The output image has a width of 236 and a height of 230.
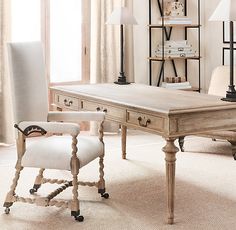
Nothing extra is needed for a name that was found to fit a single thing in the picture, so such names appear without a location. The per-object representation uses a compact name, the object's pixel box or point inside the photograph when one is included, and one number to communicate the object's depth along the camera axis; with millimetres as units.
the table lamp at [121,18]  5039
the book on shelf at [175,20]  6445
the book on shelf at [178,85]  6513
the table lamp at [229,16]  3648
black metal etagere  6594
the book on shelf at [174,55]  6537
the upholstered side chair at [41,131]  3461
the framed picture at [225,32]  6684
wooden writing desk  3350
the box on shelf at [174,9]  6512
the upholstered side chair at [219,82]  5570
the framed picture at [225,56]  6703
